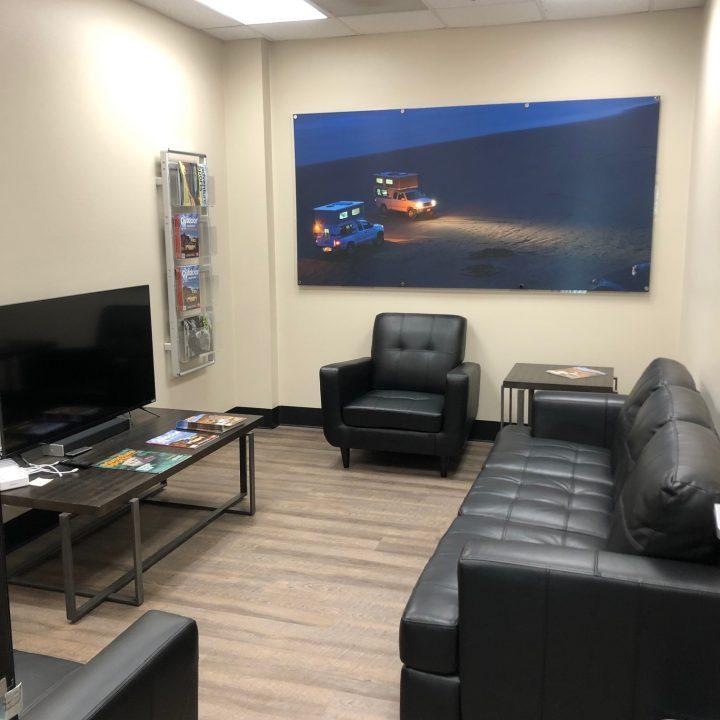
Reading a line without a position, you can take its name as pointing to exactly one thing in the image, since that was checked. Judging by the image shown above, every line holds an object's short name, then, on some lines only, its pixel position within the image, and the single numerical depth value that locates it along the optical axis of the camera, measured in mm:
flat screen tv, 3074
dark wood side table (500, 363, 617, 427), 4019
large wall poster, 4496
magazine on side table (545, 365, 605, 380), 4207
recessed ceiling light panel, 4117
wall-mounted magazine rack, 4340
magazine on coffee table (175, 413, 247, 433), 3638
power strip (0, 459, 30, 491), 2891
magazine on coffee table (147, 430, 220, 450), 3406
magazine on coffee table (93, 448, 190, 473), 3115
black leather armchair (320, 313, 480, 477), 4227
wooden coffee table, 2770
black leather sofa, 1791
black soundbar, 3244
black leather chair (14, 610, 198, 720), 1392
